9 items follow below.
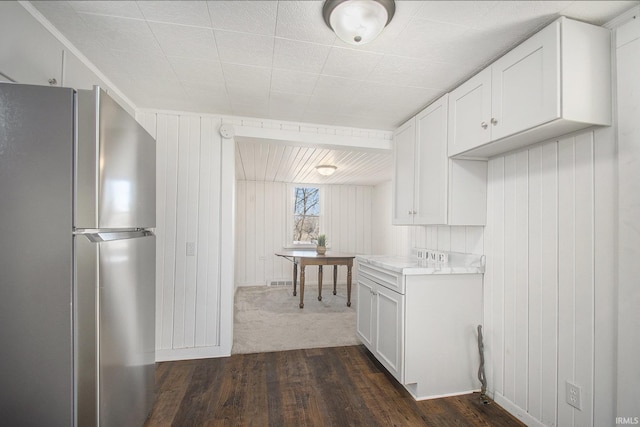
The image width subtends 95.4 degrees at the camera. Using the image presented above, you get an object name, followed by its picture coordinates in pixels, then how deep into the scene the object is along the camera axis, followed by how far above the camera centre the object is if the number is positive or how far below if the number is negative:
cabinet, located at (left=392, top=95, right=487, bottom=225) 2.21 +0.29
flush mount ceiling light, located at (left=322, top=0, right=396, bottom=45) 1.33 +0.94
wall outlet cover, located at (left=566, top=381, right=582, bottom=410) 1.54 -0.97
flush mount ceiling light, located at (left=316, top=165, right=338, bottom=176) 4.50 +0.71
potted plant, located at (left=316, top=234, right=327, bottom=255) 5.07 -0.52
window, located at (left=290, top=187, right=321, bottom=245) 6.55 +0.01
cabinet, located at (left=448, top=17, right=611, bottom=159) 1.41 +0.68
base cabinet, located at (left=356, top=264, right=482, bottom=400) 2.13 -0.88
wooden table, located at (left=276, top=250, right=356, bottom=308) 4.52 -0.73
